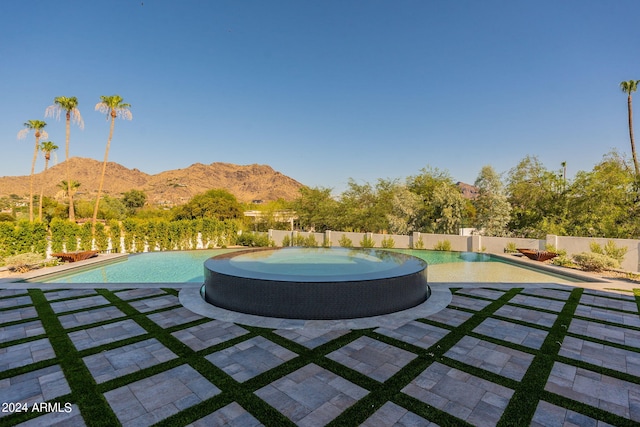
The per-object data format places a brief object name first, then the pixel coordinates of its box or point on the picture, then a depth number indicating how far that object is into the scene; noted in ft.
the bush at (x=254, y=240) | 66.54
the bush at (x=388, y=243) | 63.05
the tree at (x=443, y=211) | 69.31
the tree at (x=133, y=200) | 197.67
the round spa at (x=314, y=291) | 18.42
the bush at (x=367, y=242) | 63.87
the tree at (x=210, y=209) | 121.90
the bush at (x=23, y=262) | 32.04
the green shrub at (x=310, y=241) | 66.13
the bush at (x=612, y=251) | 39.63
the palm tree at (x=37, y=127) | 85.76
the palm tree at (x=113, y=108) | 65.41
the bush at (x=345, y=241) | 64.49
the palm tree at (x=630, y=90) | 76.33
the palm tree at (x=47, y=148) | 92.02
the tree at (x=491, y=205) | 67.50
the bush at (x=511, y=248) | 54.19
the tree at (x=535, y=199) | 61.67
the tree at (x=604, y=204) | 53.42
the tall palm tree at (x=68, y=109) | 70.13
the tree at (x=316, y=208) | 79.66
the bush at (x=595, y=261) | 34.37
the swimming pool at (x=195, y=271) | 33.86
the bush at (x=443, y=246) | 59.47
